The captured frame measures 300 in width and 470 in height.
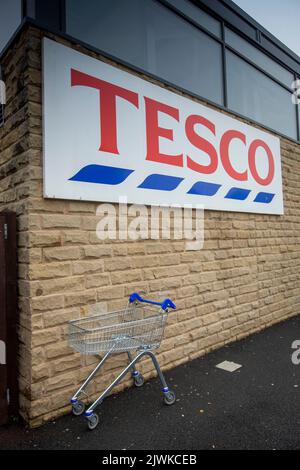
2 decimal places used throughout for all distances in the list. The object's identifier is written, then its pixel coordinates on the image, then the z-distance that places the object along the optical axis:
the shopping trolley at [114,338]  2.62
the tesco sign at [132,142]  2.92
